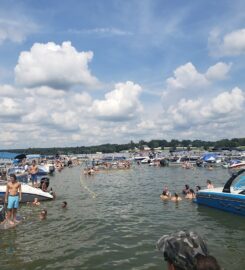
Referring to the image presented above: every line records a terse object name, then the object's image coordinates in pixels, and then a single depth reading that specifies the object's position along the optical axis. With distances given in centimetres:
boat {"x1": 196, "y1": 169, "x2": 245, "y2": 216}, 1789
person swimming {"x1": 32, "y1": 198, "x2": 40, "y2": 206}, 2256
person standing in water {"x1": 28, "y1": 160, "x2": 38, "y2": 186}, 2891
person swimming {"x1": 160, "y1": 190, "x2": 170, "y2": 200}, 2511
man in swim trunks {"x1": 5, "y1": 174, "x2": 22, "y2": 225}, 1611
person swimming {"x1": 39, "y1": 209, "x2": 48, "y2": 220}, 1820
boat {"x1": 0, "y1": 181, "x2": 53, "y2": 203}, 2293
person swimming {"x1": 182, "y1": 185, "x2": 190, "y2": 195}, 2634
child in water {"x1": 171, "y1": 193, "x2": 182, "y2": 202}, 2414
